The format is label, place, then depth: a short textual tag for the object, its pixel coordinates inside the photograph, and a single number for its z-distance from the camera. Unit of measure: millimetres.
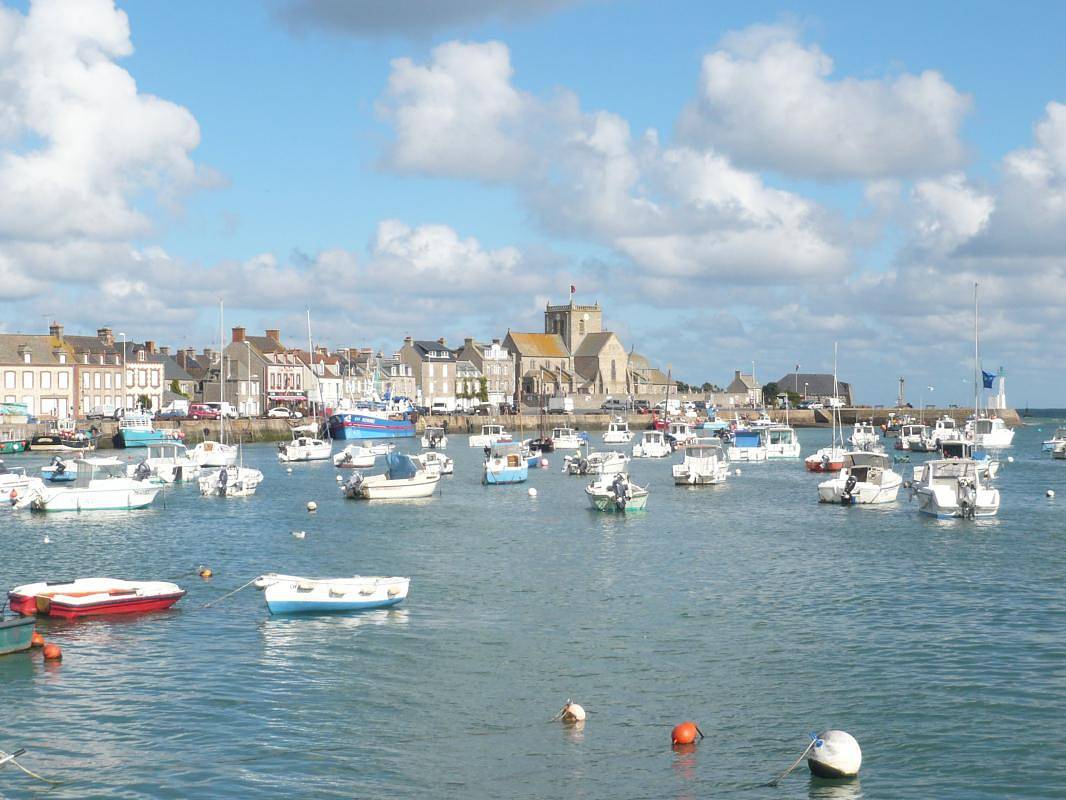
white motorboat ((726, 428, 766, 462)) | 98875
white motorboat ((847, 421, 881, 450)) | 102562
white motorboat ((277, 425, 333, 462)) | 93750
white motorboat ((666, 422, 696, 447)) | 108519
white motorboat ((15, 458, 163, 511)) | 53531
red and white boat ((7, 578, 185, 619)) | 29250
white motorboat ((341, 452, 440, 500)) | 60344
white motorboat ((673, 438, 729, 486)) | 69312
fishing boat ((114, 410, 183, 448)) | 105438
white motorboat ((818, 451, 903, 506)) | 57938
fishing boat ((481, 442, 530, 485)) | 70625
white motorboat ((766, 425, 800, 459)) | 100438
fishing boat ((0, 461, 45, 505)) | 55625
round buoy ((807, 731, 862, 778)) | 18578
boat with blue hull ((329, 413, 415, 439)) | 125188
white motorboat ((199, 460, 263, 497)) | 63094
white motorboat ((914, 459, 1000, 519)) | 51688
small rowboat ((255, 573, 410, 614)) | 29922
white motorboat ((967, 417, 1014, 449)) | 115062
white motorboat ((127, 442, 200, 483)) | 65938
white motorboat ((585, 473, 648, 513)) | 54031
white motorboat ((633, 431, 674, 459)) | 99375
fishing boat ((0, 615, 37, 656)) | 25500
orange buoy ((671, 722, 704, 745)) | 20250
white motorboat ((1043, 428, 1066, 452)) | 107012
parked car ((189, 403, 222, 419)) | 123000
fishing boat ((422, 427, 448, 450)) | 111688
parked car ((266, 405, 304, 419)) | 132250
